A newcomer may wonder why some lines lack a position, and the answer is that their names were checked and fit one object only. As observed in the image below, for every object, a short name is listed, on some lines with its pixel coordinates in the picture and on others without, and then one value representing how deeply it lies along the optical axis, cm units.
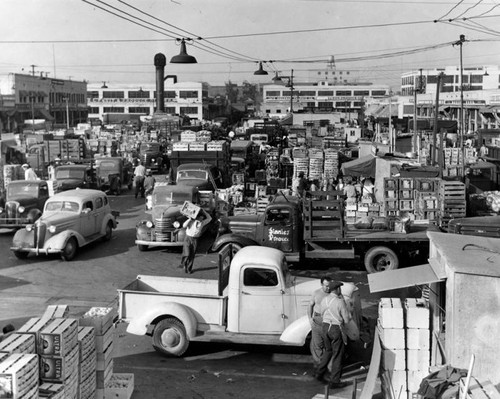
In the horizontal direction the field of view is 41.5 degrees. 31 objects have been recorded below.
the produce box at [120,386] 823
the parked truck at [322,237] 1540
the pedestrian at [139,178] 2834
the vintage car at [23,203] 2012
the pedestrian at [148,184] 2658
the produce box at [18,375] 588
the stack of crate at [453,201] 1752
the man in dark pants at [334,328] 900
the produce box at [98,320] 795
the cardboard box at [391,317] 851
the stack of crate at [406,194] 1889
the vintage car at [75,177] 2605
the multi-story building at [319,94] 11569
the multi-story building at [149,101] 10938
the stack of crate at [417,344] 845
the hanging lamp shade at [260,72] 2561
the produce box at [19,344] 645
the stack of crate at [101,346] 793
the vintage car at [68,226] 1681
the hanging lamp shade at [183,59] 1642
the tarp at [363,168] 2467
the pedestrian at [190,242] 1562
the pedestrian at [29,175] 2593
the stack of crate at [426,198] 1781
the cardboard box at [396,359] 848
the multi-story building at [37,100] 7954
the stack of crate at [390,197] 1891
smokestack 8188
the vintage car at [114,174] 2991
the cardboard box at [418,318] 852
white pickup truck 1006
